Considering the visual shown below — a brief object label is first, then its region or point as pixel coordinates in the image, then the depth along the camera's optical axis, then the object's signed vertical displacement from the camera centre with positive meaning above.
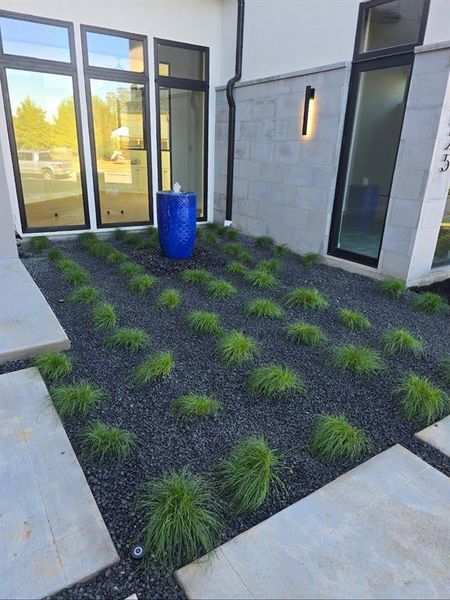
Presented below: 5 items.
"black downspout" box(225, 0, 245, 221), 5.83 +0.70
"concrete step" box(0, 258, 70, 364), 2.71 -1.28
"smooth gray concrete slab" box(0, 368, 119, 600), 1.36 -1.37
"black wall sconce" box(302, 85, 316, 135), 4.92 +0.69
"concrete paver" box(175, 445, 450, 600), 1.34 -1.38
